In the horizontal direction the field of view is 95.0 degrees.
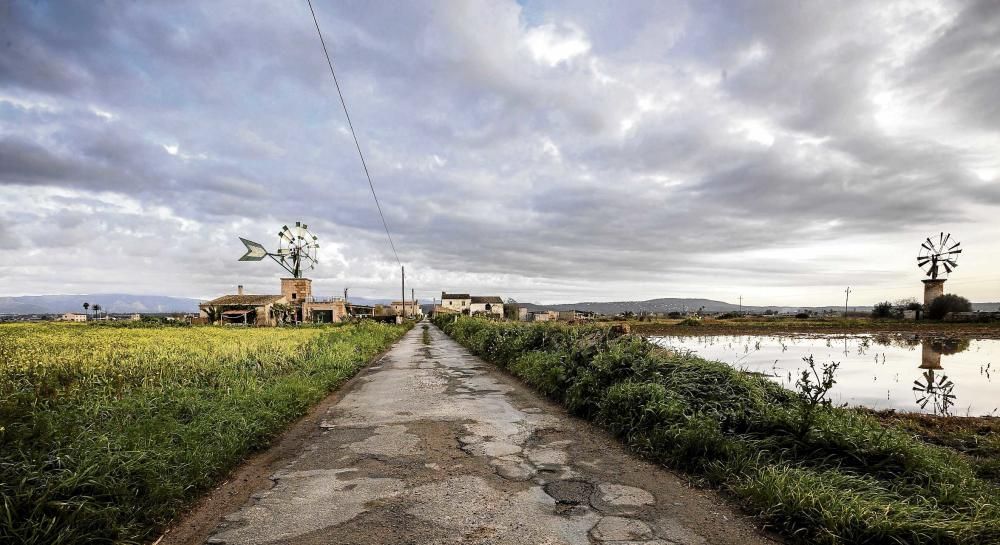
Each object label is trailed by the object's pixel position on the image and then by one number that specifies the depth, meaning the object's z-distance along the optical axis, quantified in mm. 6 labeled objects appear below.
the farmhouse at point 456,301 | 102188
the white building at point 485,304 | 93125
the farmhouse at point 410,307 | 92225
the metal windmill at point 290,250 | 37625
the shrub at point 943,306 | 44294
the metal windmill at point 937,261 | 49531
